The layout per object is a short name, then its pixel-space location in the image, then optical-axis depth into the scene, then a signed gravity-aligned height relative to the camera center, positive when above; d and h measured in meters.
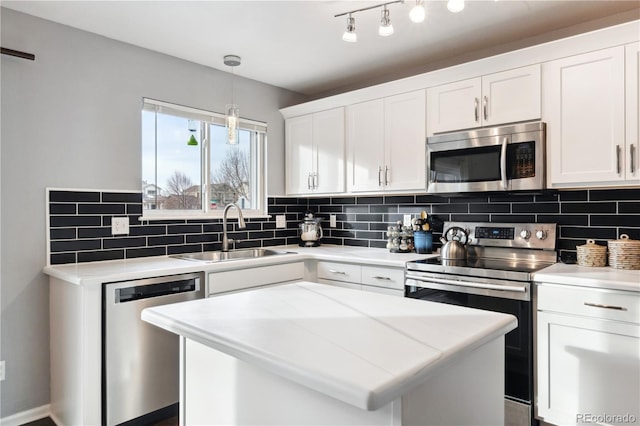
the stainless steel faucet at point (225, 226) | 3.09 -0.11
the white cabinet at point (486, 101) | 2.44 +0.70
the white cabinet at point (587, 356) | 1.90 -0.70
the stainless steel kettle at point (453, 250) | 2.69 -0.25
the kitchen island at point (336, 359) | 0.86 -0.33
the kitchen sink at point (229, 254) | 3.12 -0.33
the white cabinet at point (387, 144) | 2.94 +0.51
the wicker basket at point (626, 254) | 2.18 -0.23
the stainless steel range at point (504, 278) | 2.19 -0.38
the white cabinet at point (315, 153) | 3.41 +0.51
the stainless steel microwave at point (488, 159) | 2.41 +0.33
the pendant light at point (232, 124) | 2.70 +0.59
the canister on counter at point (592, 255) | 2.29 -0.24
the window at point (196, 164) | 2.96 +0.39
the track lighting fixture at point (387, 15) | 1.70 +0.87
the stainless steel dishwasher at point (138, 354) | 2.12 -0.77
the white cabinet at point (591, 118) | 2.13 +0.51
